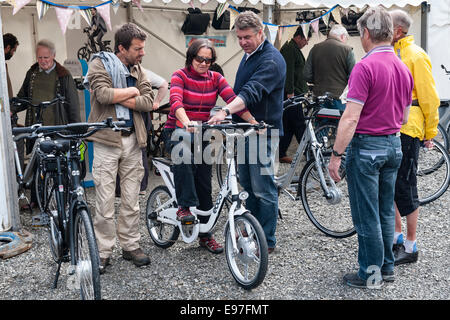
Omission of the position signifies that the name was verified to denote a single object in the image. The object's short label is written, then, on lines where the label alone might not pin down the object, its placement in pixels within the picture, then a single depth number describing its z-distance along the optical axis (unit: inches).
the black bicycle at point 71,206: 125.5
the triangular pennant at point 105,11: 208.8
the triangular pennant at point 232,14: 248.5
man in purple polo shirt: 132.6
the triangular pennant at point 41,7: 196.9
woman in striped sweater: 156.4
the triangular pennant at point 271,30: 258.1
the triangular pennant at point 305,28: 286.4
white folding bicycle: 141.6
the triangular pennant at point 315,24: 285.9
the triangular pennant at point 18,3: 183.2
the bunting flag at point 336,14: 279.6
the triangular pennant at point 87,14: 216.7
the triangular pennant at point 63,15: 200.5
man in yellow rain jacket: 157.1
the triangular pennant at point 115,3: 212.2
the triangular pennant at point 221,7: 242.2
